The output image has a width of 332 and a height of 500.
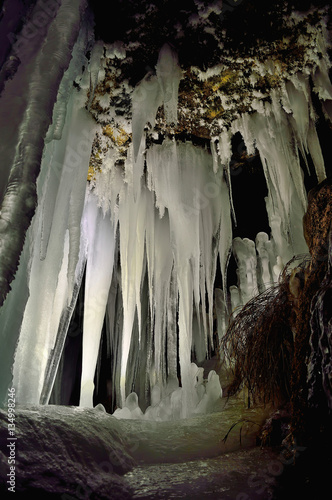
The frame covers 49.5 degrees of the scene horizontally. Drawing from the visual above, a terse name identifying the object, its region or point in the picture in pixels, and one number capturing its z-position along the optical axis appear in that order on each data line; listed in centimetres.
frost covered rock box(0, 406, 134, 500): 147
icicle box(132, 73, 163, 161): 361
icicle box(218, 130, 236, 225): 439
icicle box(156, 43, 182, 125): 337
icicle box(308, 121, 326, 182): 408
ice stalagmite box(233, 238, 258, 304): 641
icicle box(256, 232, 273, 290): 628
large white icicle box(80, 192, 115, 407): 475
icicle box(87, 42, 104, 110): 329
